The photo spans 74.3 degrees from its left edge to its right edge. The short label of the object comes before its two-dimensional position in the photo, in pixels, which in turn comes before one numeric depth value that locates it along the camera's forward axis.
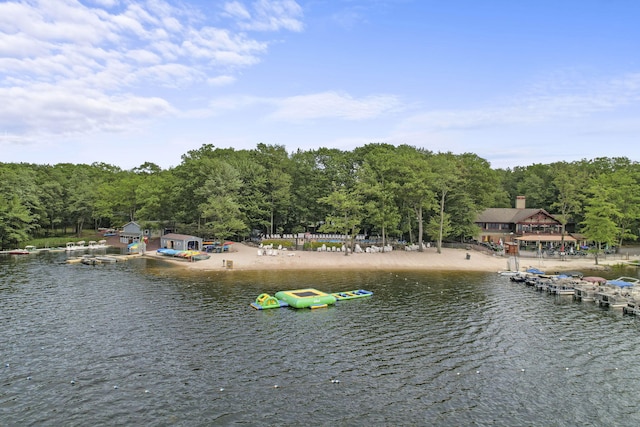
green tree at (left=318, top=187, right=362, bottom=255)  64.94
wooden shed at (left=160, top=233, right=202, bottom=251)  70.06
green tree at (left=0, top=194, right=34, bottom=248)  71.09
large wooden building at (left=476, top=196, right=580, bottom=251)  76.38
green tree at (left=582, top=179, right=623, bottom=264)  62.88
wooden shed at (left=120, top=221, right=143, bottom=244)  85.25
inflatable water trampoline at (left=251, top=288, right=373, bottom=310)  36.72
